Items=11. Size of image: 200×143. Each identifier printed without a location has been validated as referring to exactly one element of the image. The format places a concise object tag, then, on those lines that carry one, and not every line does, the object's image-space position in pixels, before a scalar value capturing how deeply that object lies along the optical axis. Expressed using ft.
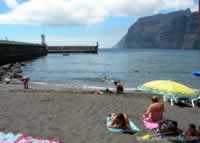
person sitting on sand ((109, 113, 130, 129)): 19.26
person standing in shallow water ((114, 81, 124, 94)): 34.84
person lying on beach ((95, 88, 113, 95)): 33.40
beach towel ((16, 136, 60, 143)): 15.70
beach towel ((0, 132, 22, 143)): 15.77
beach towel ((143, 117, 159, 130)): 19.87
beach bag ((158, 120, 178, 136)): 18.17
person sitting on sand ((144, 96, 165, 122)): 20.62
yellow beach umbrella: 22.26
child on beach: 38.88
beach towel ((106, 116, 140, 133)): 18.91
